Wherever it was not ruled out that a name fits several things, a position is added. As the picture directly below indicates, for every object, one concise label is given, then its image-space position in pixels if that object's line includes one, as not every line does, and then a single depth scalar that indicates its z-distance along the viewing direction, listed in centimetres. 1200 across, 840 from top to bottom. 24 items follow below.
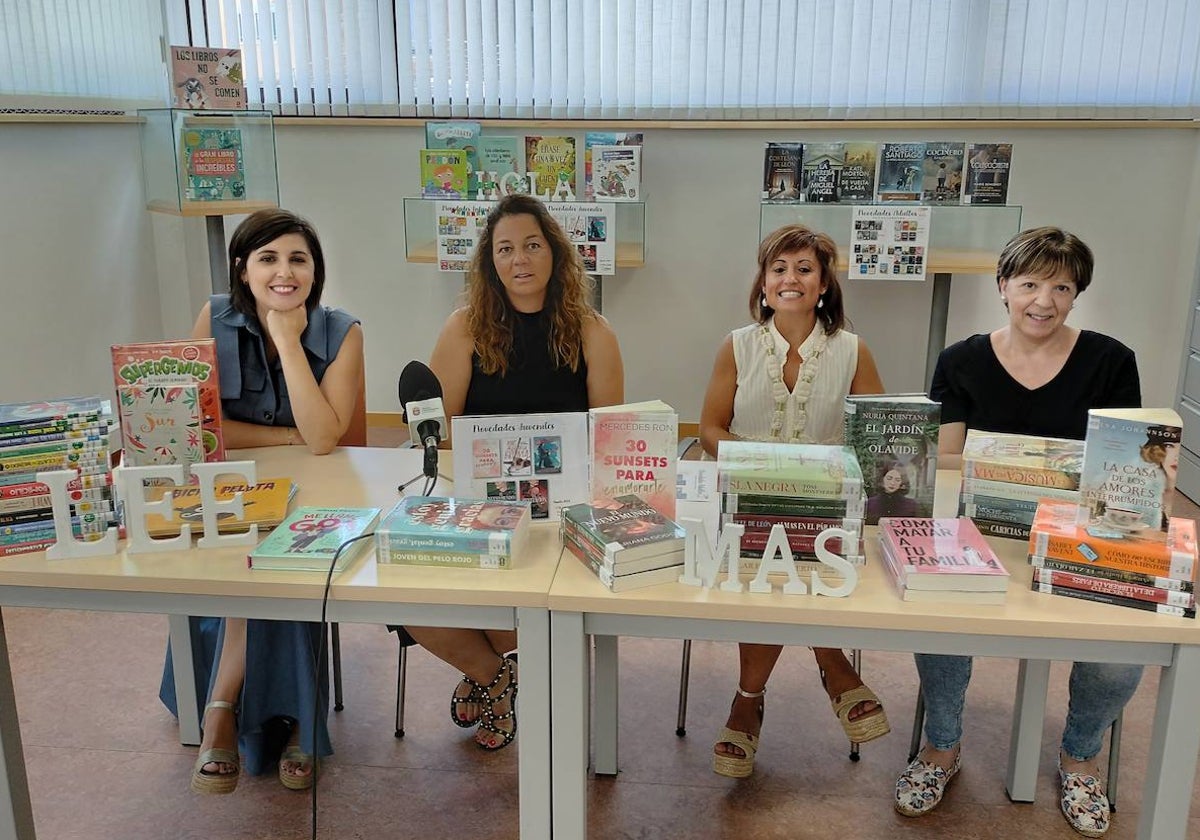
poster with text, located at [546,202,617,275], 423
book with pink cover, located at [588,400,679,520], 179
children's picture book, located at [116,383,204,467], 196
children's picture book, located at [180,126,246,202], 427
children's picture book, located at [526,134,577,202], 436
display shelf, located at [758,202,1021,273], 408
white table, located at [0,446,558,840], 164
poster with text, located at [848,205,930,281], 409
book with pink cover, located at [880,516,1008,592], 158
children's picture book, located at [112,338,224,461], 199
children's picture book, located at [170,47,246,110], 422
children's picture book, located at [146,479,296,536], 183
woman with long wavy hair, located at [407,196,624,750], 262
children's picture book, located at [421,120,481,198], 436
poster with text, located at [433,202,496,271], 434
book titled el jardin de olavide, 177
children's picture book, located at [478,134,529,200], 435
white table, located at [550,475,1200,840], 153
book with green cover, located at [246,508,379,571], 170
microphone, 204
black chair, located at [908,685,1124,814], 221
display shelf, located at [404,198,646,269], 432
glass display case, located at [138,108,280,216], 427
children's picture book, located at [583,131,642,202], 443
